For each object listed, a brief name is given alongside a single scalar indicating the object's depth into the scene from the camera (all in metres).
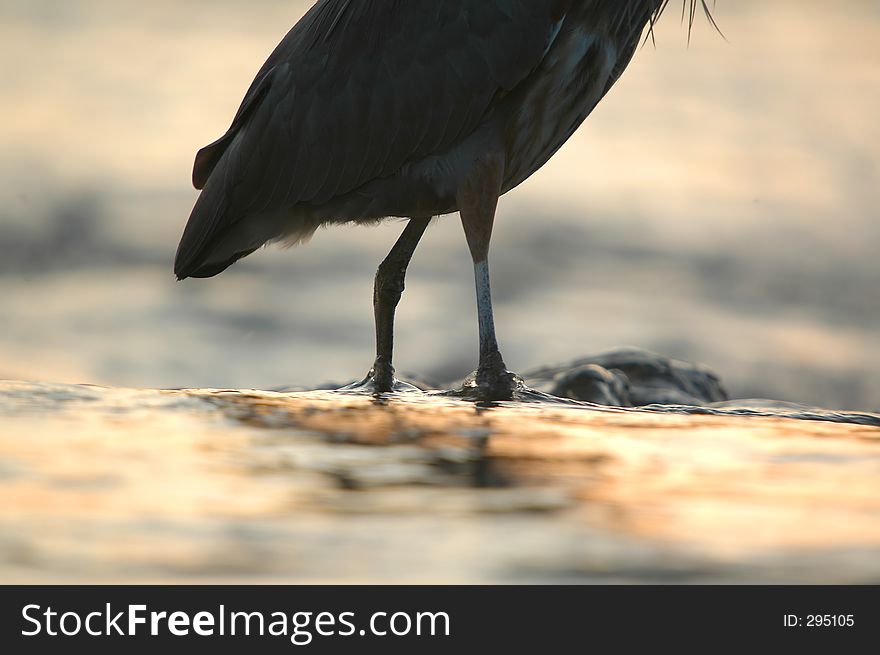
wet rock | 12.29
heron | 10.15
